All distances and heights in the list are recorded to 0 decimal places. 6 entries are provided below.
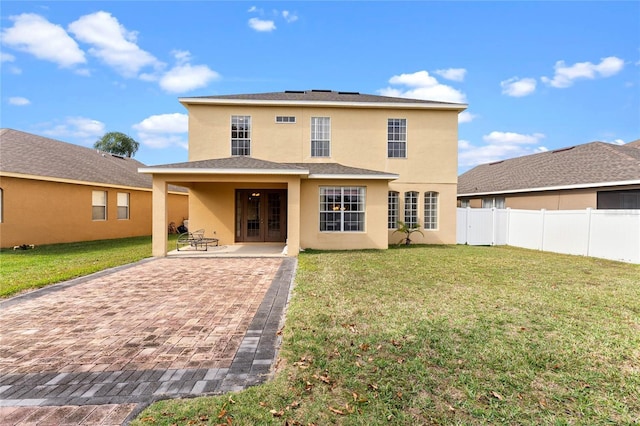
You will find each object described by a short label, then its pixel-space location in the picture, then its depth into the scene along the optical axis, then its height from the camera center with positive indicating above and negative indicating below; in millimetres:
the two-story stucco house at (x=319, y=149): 13656 +3037
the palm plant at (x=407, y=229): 13523 -882
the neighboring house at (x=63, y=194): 12609 +809
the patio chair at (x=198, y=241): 11952 -1305
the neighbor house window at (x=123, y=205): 17391 +321
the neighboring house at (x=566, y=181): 12281 +1539
